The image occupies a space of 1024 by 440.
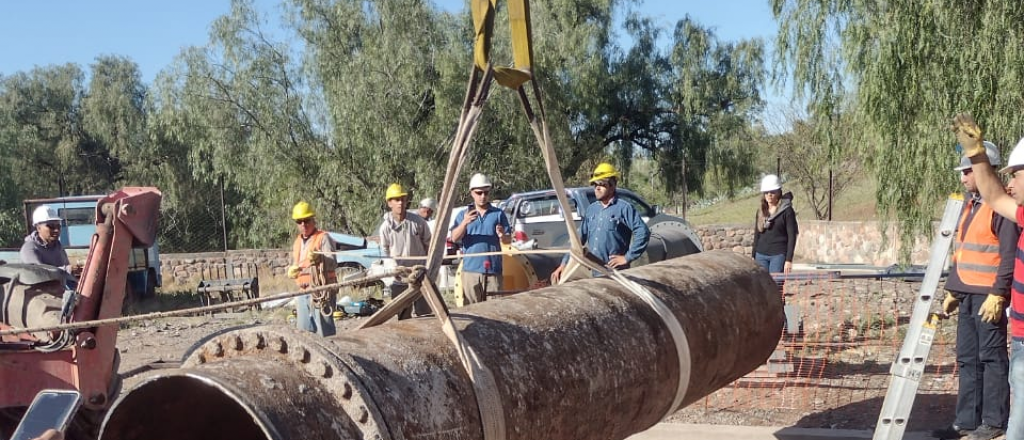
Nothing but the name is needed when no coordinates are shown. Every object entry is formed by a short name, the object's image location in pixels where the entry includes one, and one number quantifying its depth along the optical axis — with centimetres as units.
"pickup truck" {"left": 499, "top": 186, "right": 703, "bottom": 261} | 1148
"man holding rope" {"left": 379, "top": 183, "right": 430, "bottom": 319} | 739
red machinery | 444
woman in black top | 751
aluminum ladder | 431
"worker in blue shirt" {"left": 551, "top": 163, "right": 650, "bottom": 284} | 607
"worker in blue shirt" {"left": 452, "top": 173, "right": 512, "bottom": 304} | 698
